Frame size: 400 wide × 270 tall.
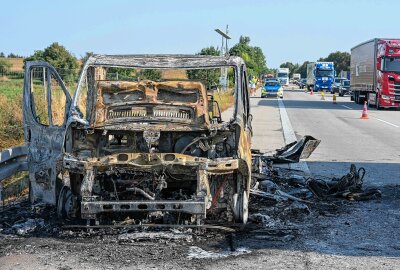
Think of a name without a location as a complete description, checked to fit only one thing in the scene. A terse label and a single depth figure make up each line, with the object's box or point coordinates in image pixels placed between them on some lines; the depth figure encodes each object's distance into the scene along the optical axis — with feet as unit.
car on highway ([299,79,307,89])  326.34
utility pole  67.79
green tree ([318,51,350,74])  549.54
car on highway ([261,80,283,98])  173.37
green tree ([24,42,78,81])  131.03
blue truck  241.35
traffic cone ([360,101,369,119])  93.73
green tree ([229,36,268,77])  279.12
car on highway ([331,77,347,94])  221.46
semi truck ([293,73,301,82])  458.05
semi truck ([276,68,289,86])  327.18
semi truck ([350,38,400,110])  113.70
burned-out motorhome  22.40
